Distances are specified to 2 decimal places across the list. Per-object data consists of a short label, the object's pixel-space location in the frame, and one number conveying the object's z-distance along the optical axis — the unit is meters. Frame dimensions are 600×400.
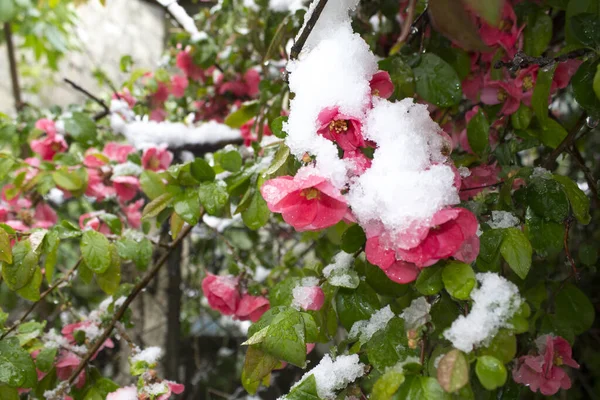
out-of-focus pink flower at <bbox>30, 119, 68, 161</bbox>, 1.08
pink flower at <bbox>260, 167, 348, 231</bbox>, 0.42
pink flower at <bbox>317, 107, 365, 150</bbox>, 0.46
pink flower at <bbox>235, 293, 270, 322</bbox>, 0.76
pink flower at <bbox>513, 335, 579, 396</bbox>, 0.61
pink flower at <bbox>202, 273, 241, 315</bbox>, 0.78
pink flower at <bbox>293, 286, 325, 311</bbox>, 0.56
